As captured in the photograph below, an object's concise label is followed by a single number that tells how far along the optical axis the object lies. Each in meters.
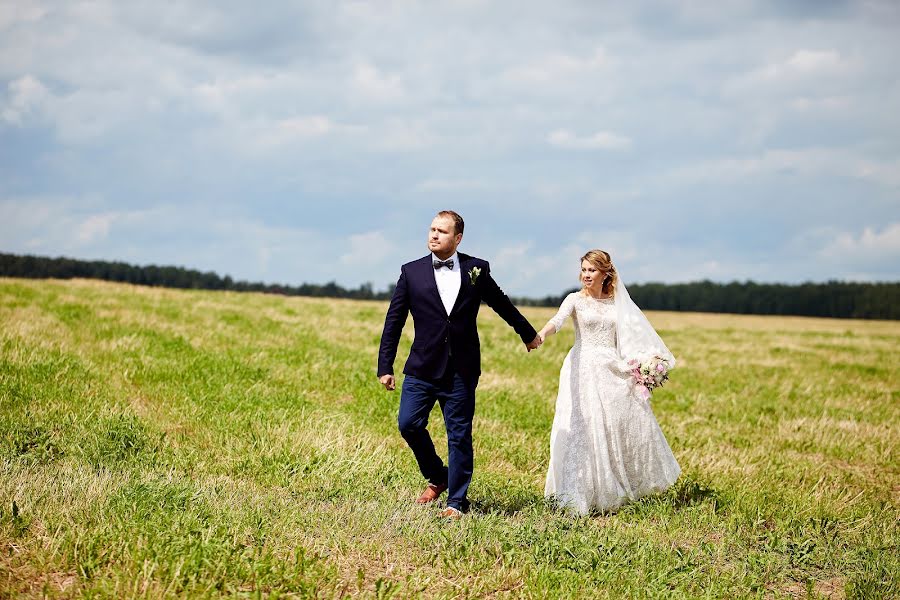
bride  7.54
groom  6.59
